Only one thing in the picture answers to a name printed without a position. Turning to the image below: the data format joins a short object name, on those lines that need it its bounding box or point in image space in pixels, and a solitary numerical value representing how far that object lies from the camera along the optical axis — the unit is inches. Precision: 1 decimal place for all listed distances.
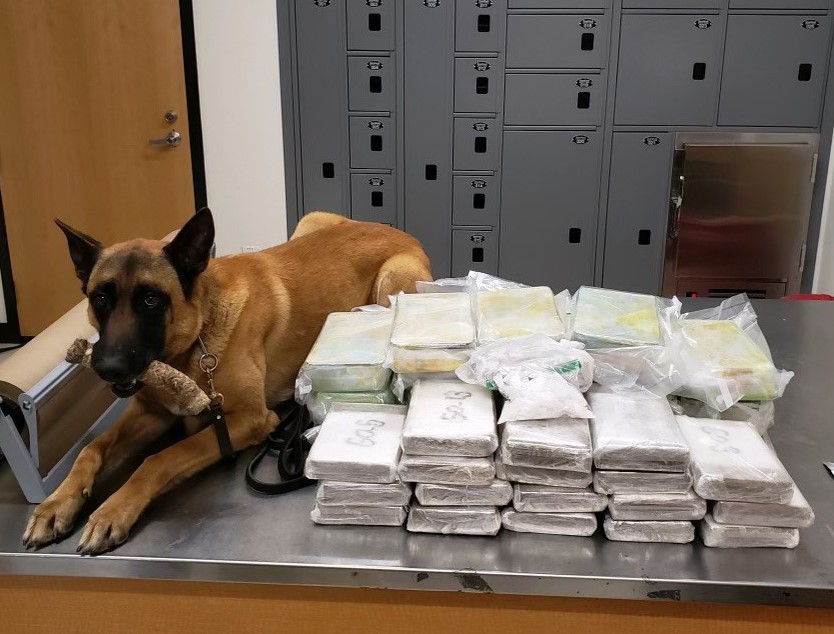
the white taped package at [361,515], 44.7
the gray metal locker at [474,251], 159.2
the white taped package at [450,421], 43.3
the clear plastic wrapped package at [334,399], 53.4
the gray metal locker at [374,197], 158.2
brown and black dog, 46.6
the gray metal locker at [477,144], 153.6
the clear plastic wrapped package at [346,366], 52.8
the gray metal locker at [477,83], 150.2
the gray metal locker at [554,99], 150.1
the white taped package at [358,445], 43.9
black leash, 49.1
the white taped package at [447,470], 43.3
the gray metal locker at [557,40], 146.7
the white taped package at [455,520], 44.0
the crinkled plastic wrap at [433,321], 51.6
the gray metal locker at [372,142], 155.1
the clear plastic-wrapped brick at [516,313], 52.6
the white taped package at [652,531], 43.2
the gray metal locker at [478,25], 146.9
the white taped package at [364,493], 44.1
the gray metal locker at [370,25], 148.5
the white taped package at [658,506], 42.8
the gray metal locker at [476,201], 156.8
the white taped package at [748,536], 42.8
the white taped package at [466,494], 43.8
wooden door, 149.3
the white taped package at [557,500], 43.5
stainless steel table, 40.7
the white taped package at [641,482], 42.7
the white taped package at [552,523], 43.9
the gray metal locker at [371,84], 151.8
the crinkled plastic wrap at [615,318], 51.9
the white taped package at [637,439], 42.4
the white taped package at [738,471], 41.8
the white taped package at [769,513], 42.3
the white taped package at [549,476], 43.3
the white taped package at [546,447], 42.6
